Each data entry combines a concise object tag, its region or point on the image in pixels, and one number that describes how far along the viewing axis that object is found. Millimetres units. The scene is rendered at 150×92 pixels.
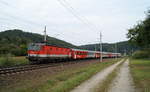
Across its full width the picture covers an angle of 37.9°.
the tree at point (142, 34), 30456
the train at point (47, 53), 31797
